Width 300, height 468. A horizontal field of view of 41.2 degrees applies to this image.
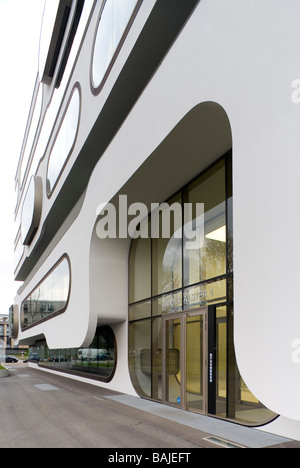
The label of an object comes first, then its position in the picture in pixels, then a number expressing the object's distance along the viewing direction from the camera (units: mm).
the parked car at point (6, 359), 49938
